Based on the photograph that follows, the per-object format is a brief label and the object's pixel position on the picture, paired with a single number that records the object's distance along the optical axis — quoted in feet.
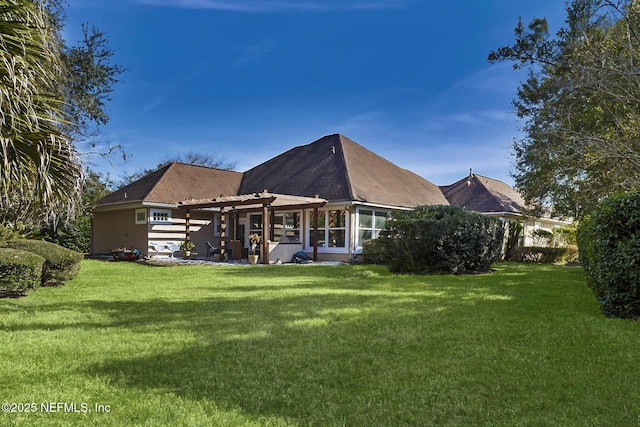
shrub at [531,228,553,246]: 75.77
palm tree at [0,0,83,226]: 15.46
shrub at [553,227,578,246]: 73.46
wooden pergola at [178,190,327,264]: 58.13
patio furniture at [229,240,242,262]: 64.90
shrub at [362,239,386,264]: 54.87
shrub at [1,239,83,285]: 30.91
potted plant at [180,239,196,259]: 66.95
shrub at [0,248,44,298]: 25.94
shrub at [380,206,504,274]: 43.68
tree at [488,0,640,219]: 34.27
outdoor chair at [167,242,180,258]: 70.33
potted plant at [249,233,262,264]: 59.31
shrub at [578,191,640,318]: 20.94
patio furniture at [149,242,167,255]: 68.90
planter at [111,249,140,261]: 63.98
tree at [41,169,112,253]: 64.59
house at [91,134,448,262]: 63.67
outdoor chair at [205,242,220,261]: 64.59
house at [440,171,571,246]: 81.04
